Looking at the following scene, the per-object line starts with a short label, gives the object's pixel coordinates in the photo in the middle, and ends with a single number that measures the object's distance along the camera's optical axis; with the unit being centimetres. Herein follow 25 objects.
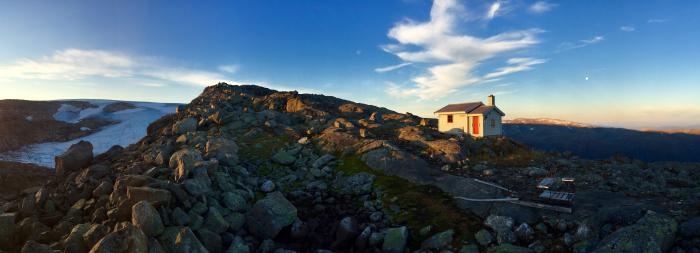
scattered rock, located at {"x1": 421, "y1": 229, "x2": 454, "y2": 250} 1305
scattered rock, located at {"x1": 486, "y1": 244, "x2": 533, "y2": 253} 1184
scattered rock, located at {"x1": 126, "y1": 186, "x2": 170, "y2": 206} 1311
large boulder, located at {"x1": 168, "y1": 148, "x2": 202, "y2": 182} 1652
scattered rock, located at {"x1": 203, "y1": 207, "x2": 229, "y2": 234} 1370
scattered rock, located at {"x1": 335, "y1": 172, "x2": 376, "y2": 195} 1897
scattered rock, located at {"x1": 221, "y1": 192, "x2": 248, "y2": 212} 1598
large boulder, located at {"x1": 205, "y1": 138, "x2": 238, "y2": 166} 2122
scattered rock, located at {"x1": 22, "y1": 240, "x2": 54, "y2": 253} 1059
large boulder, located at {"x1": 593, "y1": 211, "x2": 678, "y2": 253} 1040
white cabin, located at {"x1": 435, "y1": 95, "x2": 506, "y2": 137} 3712
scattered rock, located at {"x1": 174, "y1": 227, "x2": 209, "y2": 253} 1142
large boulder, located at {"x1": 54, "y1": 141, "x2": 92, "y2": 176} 2280
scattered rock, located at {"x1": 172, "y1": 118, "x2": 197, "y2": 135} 3050
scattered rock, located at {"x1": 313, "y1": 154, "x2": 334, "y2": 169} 2251
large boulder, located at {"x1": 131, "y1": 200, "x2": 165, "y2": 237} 1177
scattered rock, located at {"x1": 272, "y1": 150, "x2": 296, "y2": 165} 2323
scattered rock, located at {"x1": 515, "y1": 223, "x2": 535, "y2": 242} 1271
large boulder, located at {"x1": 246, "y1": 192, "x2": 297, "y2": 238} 1466
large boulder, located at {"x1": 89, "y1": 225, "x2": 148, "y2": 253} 1010
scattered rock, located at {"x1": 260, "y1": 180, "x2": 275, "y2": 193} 1905
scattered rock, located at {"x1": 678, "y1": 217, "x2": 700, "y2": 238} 1095
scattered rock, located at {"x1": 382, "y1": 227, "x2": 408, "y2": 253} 1334
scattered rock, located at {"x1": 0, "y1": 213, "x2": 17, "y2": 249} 1234
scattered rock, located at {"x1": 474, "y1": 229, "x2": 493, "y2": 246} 1278
